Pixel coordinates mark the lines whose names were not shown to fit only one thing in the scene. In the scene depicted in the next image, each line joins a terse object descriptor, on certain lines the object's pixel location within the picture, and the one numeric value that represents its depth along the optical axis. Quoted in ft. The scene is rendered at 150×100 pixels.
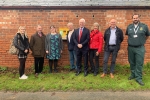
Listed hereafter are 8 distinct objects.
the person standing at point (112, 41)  11.23
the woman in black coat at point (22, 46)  11.22
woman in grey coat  12.10
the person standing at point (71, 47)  12.37
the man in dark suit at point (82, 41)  11.59
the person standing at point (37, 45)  12.00
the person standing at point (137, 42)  10.43
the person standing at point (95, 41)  11.48
